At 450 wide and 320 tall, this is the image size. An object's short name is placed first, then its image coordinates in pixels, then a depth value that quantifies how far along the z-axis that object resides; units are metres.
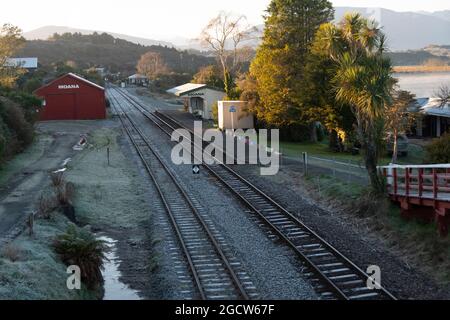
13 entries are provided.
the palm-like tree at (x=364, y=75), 19.09
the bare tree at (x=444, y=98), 41.84
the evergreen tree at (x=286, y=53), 40.12
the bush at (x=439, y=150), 22.27
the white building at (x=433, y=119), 43.16
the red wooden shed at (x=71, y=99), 56.75
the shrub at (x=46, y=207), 18.08
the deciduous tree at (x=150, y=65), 137.88
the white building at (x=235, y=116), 45.79
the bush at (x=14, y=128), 32.83
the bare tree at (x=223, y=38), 79.19
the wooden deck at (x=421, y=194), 14.68
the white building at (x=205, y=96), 56.44
